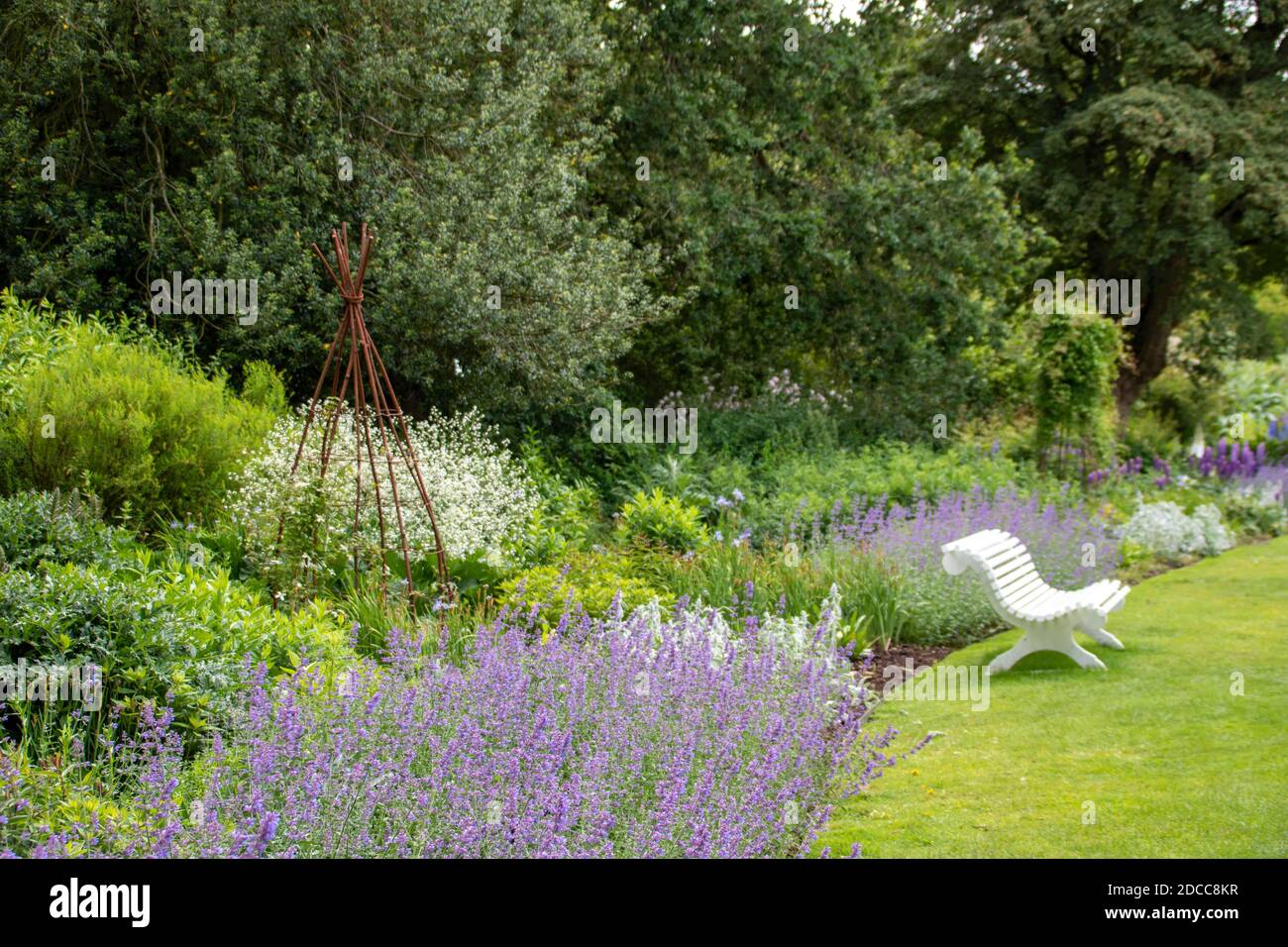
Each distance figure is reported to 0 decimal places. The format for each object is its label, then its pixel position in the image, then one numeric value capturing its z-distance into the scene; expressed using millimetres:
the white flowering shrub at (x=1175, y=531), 11180
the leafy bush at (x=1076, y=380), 12430
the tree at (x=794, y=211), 13453
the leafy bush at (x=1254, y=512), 12820
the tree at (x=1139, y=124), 16719
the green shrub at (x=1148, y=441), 15180
